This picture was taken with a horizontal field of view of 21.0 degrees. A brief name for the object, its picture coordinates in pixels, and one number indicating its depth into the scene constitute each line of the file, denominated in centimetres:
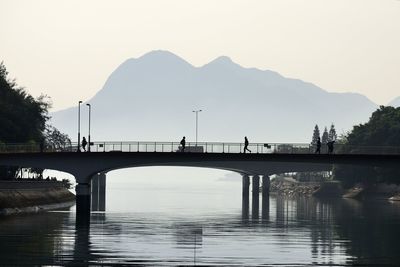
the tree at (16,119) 16238
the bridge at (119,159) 13700
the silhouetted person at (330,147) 13629
